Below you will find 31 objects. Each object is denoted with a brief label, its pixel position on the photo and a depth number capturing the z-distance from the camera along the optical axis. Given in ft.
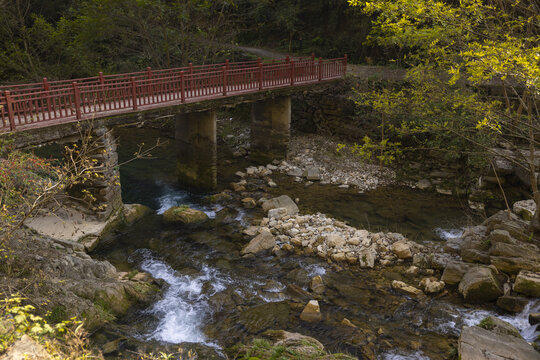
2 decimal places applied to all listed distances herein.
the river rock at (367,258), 36.58
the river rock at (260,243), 39.47
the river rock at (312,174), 58.54
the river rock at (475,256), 34.26
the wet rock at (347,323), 28.99
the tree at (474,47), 23.79
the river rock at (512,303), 29.40
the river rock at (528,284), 29.68
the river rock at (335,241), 39.37
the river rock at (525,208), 39.02
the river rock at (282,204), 46.80
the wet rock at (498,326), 25.79
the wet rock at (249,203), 49.90
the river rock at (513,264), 31.65
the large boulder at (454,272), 33.14
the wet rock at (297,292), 32.32
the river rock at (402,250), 37.55
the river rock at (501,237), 33.81
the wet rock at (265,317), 28.71
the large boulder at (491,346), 22.65
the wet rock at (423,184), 55.55
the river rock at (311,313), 29.48
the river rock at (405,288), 32.53
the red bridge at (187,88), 34.53
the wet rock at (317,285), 33.17
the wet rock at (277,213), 45.32
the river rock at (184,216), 45.65
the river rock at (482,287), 30.55
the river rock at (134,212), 44.93
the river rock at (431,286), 32.48
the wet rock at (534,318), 27.48
